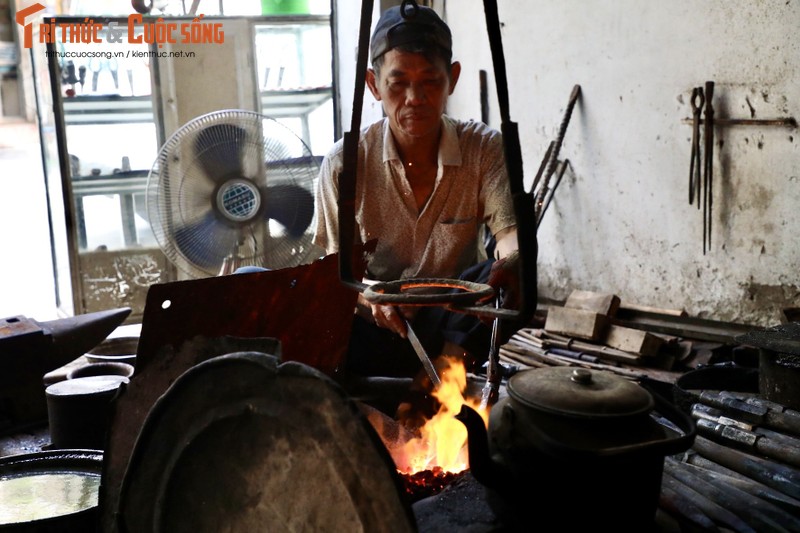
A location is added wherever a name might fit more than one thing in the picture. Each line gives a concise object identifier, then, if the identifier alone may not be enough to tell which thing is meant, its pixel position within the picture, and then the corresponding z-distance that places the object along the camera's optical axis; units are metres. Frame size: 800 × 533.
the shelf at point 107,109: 6.13
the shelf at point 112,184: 6.22
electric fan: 4.62
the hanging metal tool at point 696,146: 4.66
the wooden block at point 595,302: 5.14
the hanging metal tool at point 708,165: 4.60
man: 3.55
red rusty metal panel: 2.20
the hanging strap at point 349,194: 2.05
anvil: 3.29
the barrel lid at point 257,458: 1.53
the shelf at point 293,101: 6.68
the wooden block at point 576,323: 5.01
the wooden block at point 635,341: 4.71
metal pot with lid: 1.64
